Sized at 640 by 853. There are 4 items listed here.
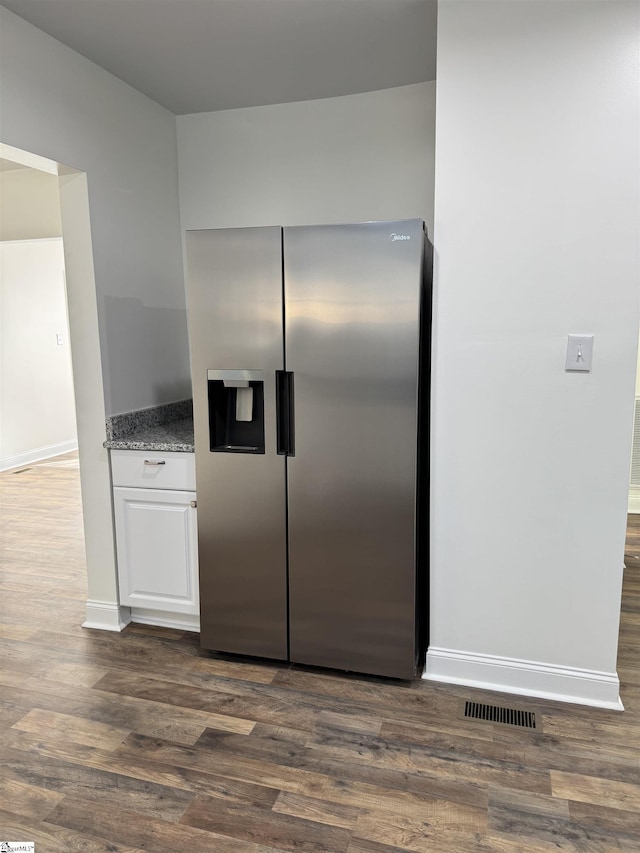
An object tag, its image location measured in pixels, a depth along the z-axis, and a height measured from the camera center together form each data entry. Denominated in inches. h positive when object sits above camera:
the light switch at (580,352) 85.2 -3.0
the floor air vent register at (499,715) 86.7 -54.1
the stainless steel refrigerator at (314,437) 88.4 -15.7
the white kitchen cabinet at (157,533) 108.3 -35.2
